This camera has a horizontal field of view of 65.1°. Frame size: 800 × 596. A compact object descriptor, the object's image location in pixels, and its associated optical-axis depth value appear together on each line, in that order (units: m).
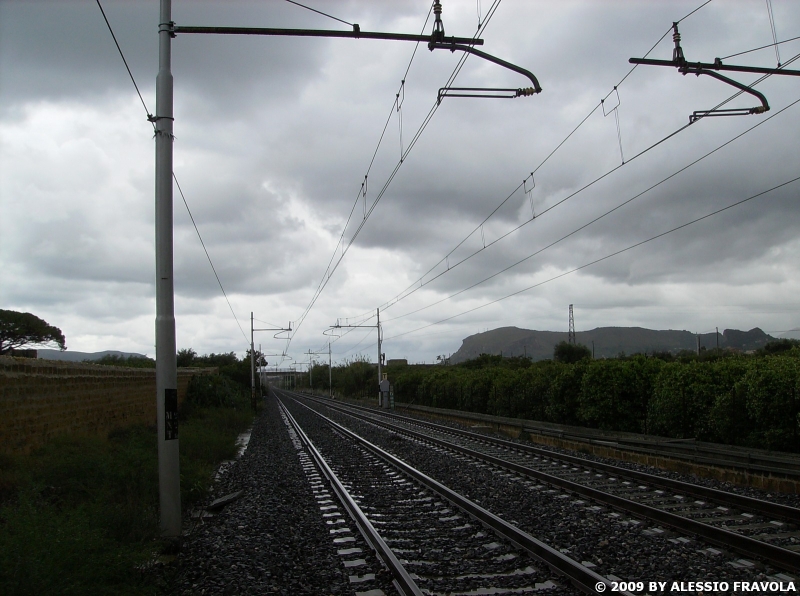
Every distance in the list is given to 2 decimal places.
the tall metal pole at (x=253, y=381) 48.17
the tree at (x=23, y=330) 42.59
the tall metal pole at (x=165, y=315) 8.41
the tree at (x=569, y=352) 81.51
